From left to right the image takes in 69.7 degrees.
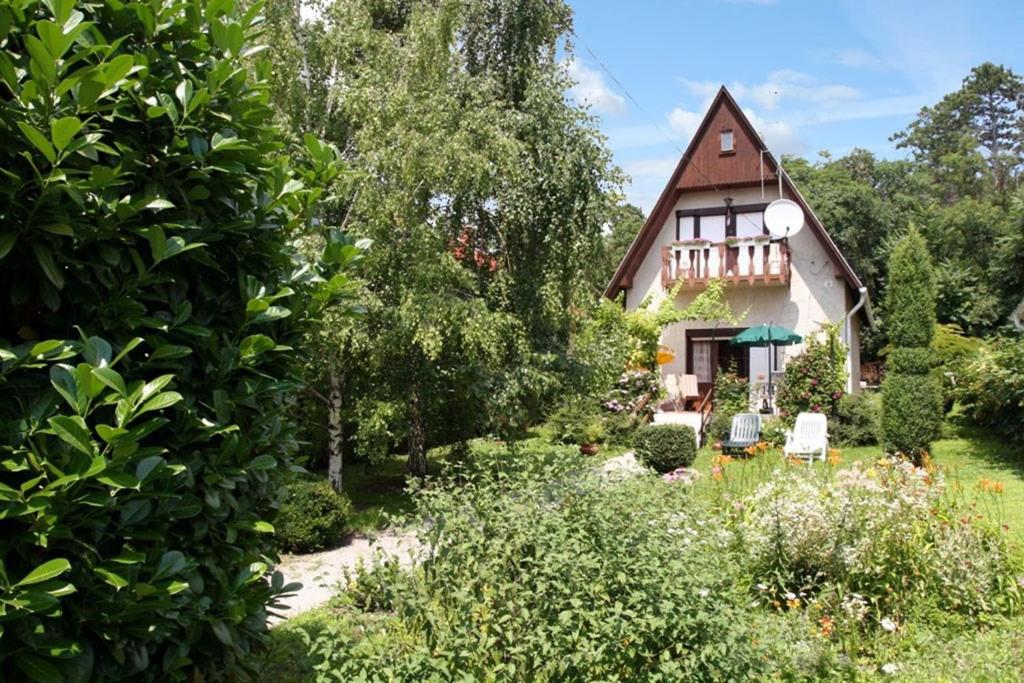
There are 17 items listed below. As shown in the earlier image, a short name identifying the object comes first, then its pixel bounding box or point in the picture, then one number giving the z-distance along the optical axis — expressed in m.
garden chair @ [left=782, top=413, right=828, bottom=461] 12.95
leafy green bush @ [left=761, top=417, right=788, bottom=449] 14.53
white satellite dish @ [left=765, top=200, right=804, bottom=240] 17.58
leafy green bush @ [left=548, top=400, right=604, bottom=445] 15.57
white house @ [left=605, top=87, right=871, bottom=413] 18.55
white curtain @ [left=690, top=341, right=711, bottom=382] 20.05
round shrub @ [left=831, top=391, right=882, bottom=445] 14.64
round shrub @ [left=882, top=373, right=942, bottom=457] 13.02
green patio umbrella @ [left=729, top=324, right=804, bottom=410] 16.70
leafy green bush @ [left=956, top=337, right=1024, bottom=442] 12.69
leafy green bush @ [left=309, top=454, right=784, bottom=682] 3.43
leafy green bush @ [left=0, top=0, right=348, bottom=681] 2.01
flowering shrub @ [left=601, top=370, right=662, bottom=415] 16.72
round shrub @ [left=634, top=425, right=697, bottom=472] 12.73
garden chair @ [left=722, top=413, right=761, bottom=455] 14.10
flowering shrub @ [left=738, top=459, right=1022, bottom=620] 5.28
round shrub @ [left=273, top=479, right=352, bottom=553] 7.93
